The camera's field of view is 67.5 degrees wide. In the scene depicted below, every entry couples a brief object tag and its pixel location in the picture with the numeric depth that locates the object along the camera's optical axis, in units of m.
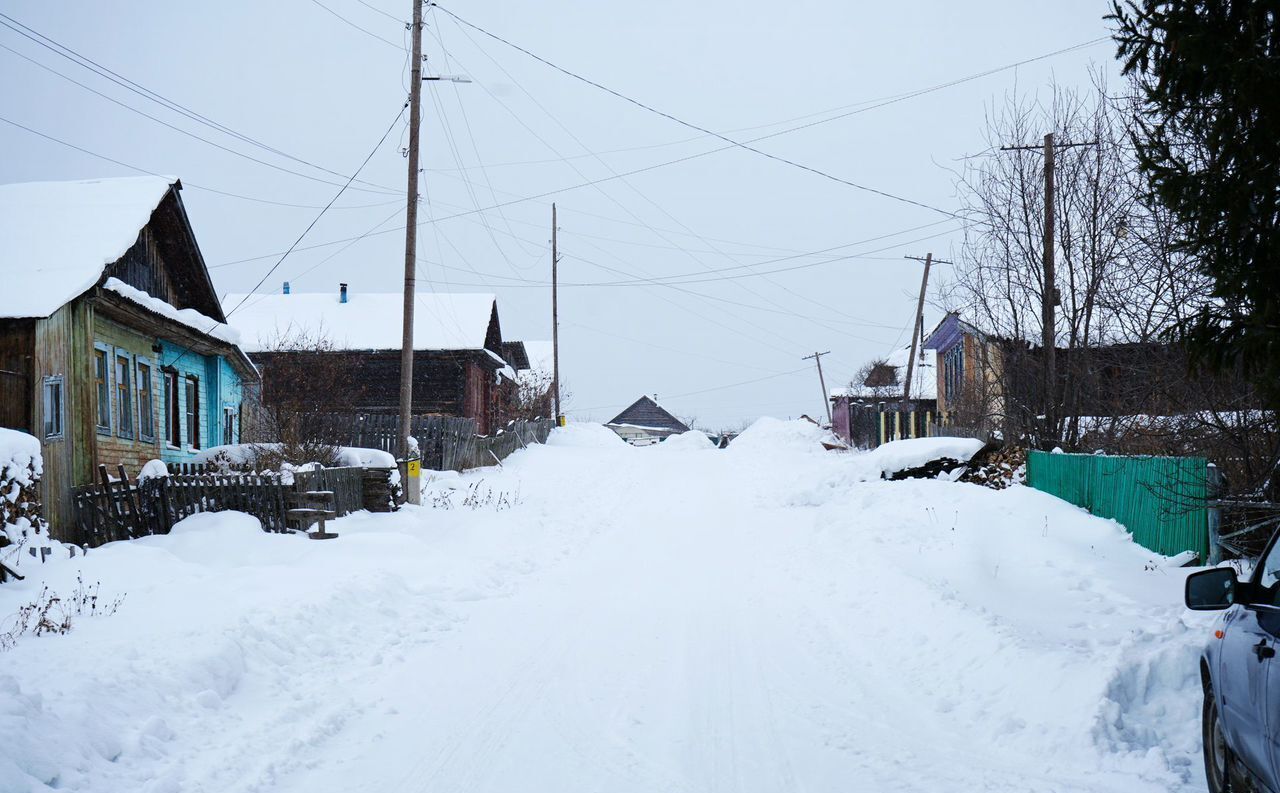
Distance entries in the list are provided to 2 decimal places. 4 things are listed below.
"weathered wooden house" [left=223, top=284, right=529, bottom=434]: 40.72
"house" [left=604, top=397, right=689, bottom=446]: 106.30
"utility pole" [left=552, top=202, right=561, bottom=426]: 47.62
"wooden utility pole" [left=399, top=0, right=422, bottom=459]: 19.41
